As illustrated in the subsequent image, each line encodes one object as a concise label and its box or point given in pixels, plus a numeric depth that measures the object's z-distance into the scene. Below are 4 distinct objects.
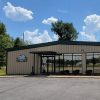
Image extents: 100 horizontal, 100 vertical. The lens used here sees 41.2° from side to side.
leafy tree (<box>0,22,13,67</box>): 22.46
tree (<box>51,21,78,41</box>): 34.92
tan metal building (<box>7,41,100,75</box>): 15.28
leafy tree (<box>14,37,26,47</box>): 32.92
